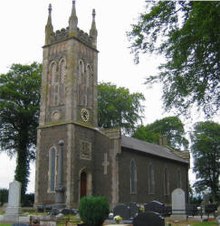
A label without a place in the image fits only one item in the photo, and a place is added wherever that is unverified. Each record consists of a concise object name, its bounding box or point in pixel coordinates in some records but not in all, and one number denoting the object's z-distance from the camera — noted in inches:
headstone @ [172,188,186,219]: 906.9
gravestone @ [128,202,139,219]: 778.8
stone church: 1304.1
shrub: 657.0
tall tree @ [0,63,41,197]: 1804.9
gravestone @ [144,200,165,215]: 815.5
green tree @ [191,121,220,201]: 2370.8
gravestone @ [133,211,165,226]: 490.7
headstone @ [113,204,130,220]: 771.8
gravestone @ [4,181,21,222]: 944.3
